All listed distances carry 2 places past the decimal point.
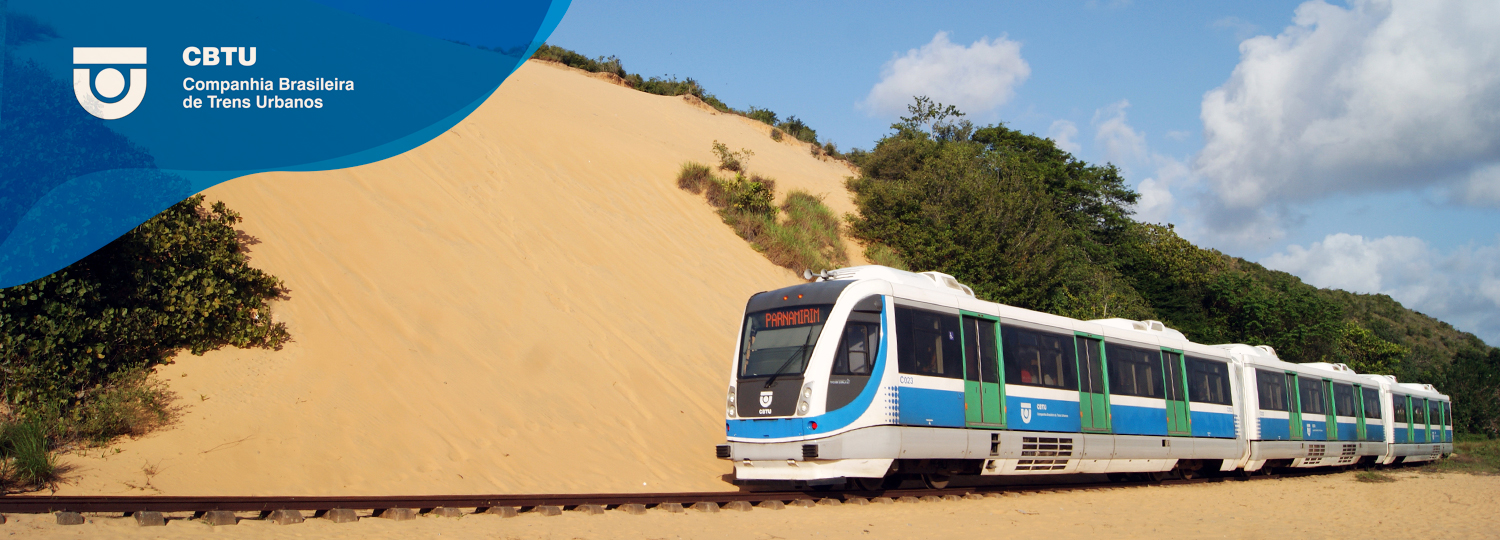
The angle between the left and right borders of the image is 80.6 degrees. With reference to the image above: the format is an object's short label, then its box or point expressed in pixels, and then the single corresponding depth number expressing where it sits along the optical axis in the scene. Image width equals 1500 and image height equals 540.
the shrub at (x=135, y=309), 10.67
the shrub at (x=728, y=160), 32.75
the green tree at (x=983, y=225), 29.56
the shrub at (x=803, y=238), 27.20
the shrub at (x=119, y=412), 10.47
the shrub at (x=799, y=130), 52.62
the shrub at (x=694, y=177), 29.83
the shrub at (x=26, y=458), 9.34
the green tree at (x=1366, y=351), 40.94
